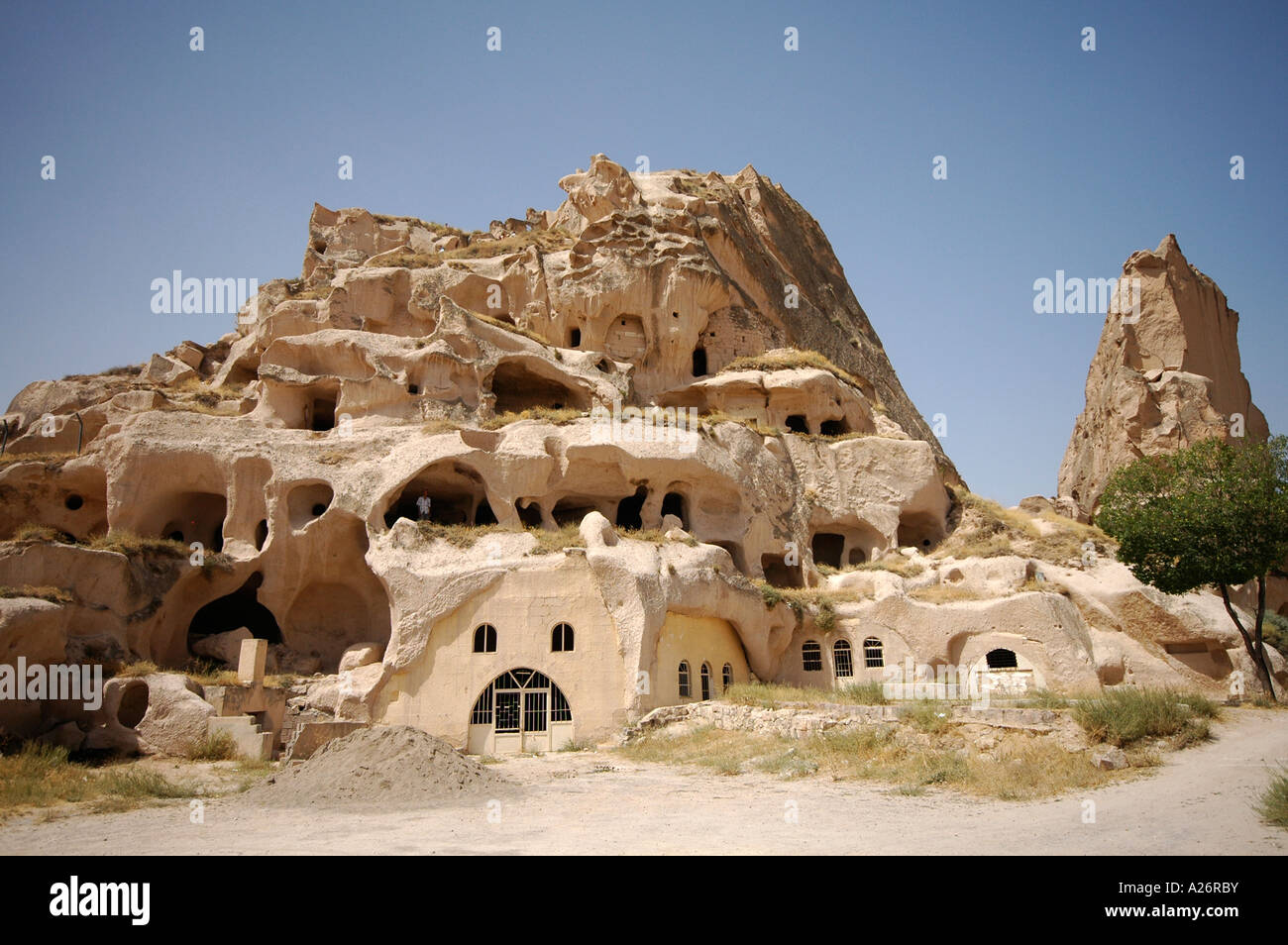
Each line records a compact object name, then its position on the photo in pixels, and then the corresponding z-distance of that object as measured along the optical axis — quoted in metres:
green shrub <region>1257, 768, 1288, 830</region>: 9.55
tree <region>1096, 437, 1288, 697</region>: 21.67
